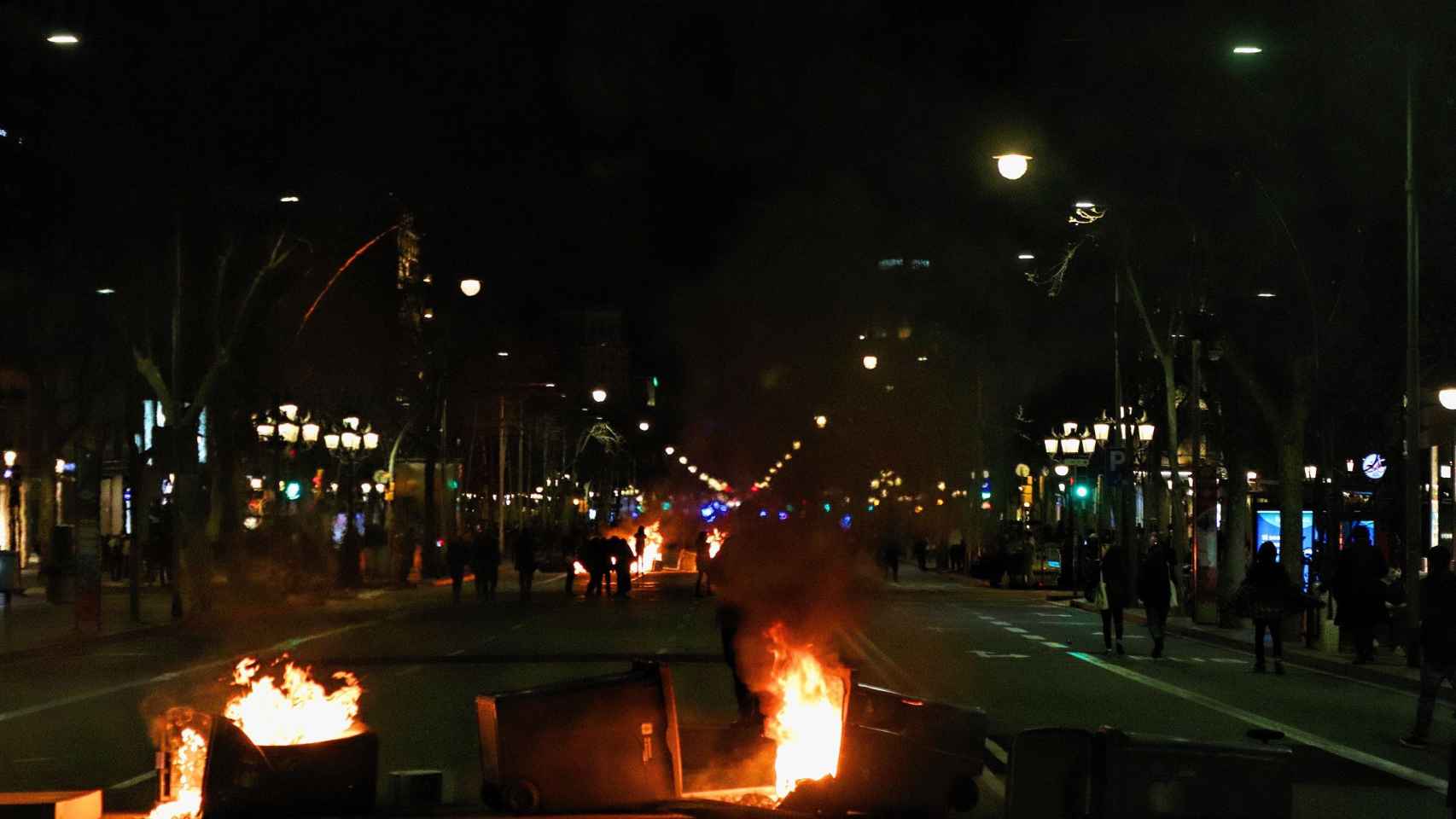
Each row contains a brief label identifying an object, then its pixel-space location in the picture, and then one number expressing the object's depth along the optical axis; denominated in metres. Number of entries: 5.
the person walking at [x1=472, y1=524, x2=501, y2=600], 49.09
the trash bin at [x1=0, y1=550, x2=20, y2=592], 39.84
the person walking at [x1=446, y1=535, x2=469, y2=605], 50.41
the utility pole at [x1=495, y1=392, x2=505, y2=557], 77.56
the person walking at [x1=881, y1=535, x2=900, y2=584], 61.66
